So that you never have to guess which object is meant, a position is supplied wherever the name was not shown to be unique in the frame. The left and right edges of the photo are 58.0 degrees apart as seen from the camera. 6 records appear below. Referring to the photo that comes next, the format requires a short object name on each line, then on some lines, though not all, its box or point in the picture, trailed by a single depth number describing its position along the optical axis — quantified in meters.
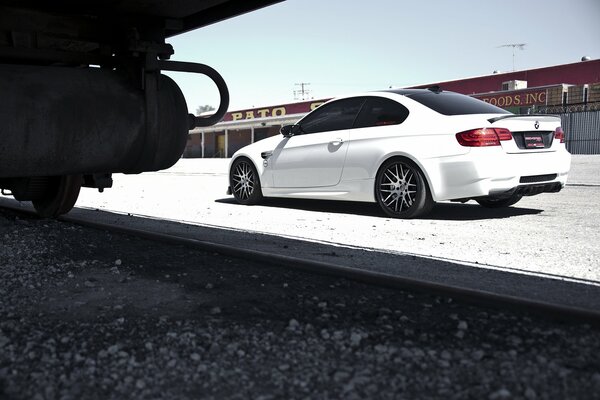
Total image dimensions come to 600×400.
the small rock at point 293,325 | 2.39
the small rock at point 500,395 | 1.72
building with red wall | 25.34
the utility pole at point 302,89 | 76.63
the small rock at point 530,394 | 1.72
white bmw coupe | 5.73
